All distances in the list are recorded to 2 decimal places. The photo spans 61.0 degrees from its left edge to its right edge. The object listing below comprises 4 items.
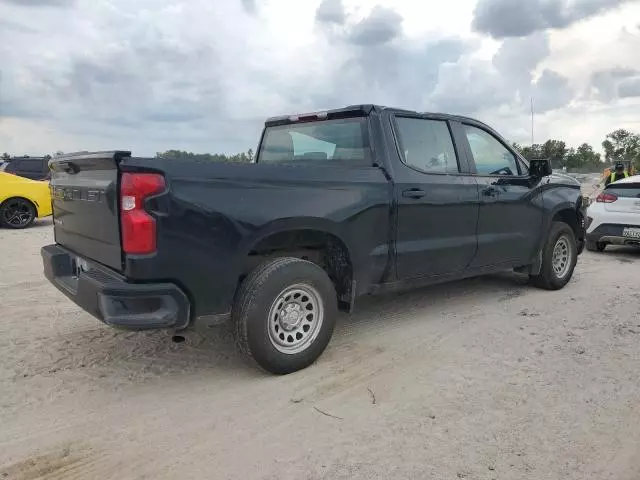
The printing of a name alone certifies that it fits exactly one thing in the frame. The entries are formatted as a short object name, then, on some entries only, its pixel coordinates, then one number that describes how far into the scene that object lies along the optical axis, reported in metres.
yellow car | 11.75
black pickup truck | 3.21
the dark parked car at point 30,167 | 17.64
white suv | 8.76
